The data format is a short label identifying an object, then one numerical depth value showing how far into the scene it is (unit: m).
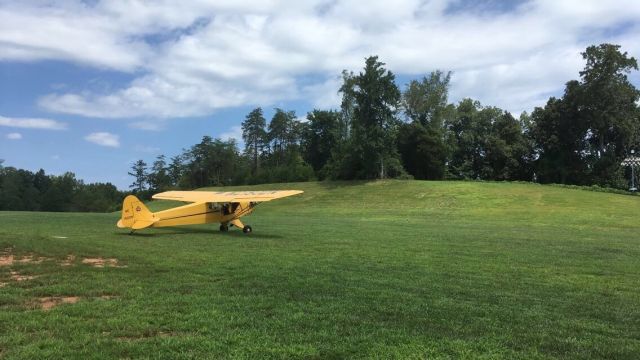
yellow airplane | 21.34
